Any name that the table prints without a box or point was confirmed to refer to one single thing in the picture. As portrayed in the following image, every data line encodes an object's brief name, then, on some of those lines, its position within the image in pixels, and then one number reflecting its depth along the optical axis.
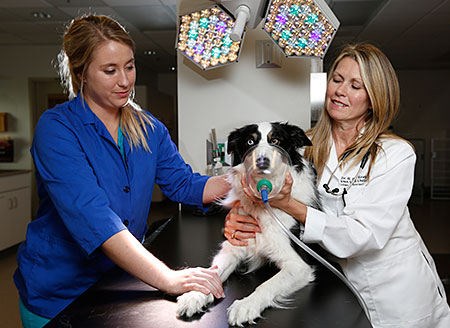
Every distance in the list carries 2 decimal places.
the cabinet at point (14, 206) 4.69
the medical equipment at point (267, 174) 1.18
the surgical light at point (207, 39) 2.06
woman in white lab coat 1.31
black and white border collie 1.07
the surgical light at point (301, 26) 1.87
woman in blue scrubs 1.10
